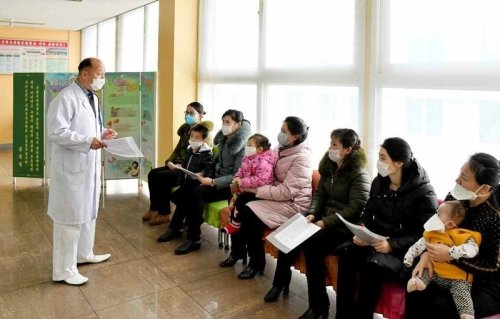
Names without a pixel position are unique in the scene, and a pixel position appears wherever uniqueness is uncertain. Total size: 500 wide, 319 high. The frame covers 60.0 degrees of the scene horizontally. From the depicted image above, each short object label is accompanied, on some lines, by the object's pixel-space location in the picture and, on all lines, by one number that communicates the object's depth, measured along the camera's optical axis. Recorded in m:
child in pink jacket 3.44
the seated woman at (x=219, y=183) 3.89
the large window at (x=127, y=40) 7.18
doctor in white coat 3.02
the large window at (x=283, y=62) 3.67
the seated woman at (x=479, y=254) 2.02
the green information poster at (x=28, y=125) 6.20
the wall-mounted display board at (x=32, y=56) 9.77
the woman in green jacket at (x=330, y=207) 2.72
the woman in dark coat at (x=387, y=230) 2.36
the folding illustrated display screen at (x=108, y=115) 5.87
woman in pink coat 3.24
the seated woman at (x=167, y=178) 4.58
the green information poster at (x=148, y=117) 5.73
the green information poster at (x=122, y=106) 5.90
